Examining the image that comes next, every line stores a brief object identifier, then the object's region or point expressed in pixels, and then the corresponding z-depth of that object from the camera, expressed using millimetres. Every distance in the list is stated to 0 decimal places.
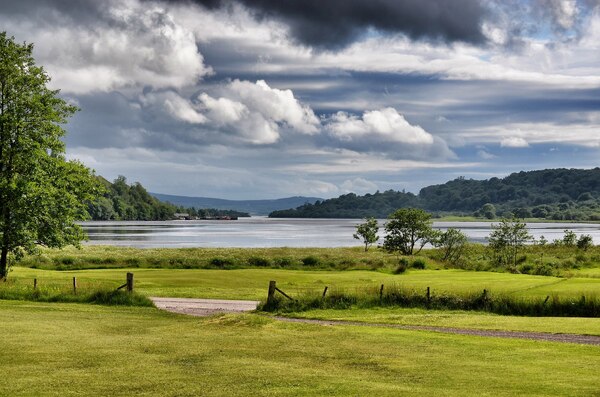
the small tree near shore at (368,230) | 130250
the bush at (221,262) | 82438
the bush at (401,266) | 77919
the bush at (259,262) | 84831
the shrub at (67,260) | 81188
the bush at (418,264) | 85188
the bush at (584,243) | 110000
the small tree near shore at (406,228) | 111938
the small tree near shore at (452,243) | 108906
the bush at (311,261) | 86312
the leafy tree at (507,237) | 101562
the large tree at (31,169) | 49188
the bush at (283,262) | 85875
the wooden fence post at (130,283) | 41094
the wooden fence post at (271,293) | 38684
